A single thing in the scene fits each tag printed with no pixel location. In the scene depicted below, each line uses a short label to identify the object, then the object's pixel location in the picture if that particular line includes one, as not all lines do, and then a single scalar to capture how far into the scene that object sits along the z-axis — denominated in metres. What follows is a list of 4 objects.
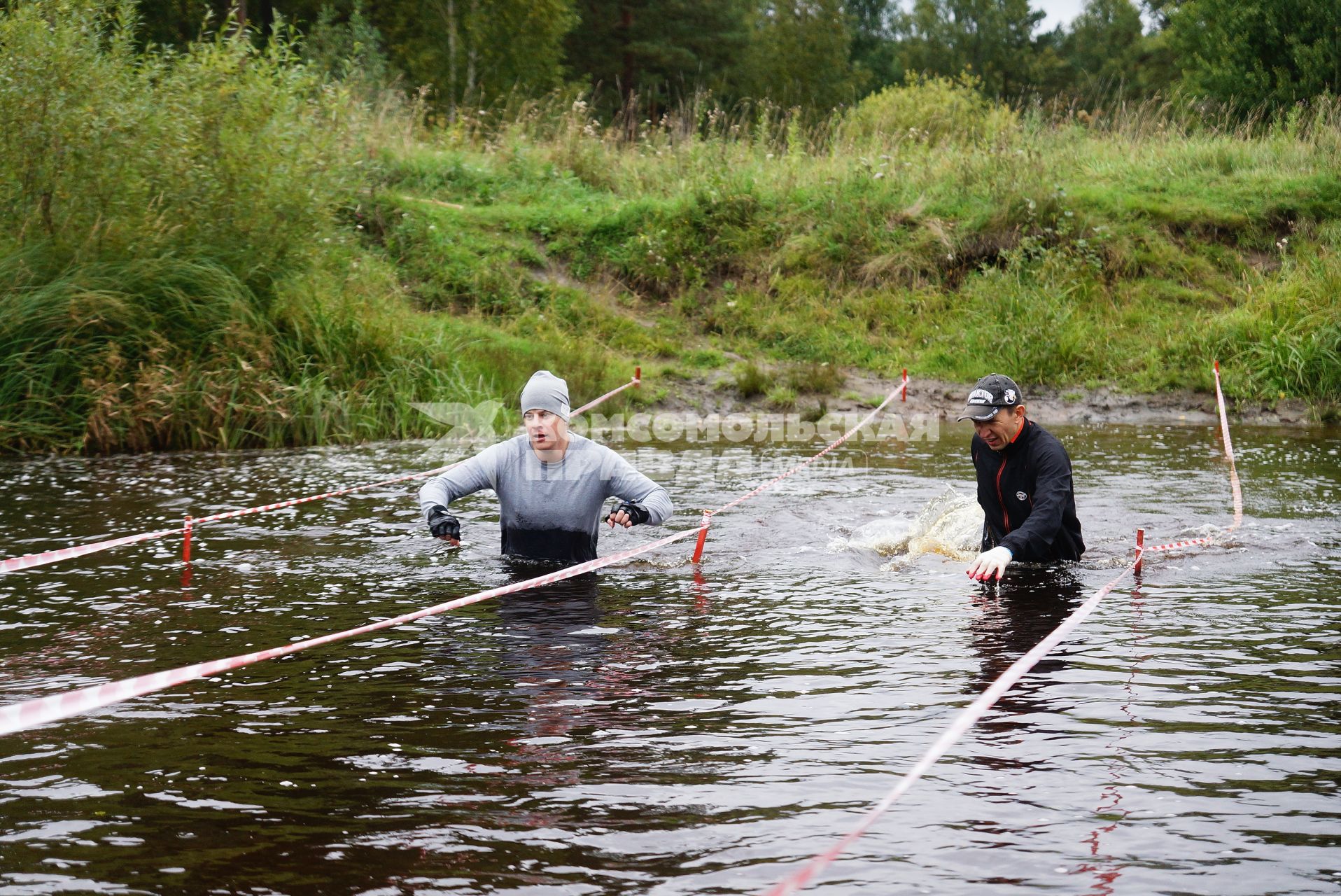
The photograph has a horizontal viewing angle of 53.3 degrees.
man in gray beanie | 7.75
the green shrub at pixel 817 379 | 17.30
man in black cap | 7.50
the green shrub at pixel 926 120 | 22.48
